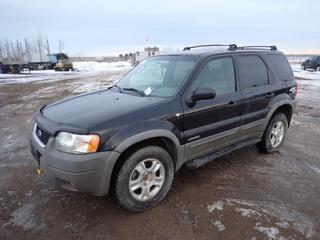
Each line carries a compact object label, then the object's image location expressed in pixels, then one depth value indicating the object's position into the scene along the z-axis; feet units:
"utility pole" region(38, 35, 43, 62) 302.94
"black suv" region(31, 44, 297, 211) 9.47
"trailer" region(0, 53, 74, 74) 112.94
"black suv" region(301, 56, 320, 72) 91.92
